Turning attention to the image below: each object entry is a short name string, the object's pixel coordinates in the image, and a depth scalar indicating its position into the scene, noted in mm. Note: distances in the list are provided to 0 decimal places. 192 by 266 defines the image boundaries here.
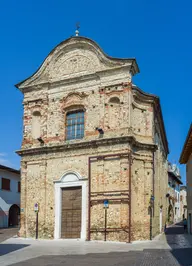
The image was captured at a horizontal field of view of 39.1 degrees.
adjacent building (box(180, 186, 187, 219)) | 49045
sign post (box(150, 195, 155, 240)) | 16837
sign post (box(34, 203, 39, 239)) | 18187
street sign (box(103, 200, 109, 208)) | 16403
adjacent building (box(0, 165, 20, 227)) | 27334
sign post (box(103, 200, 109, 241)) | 16403
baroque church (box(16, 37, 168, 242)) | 16584
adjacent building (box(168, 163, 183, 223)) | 33479
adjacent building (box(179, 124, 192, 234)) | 20383
